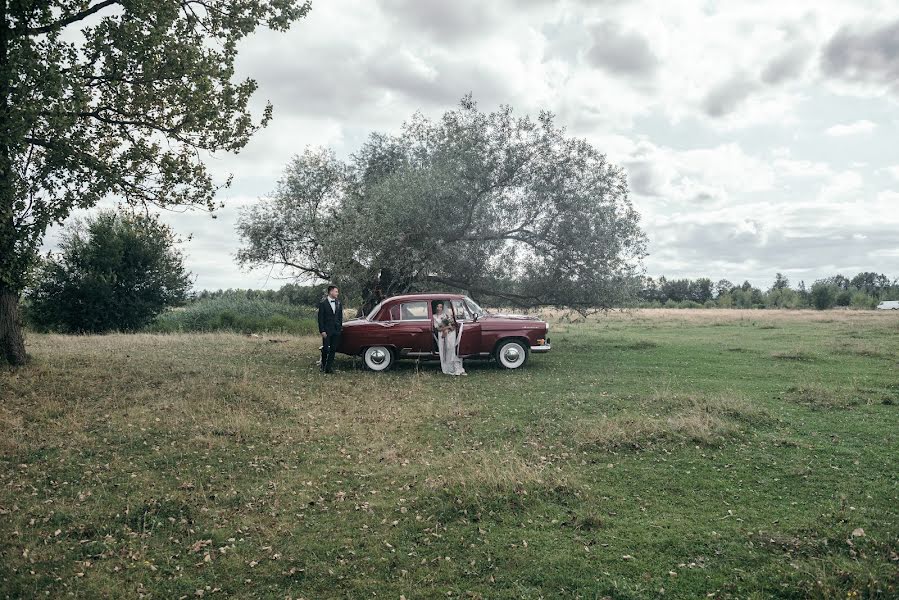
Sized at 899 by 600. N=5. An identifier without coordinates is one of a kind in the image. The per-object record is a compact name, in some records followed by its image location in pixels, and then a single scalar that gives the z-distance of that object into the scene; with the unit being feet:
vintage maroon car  54.85
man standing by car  51.47
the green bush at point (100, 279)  107.76
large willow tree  66.33
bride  53.62
